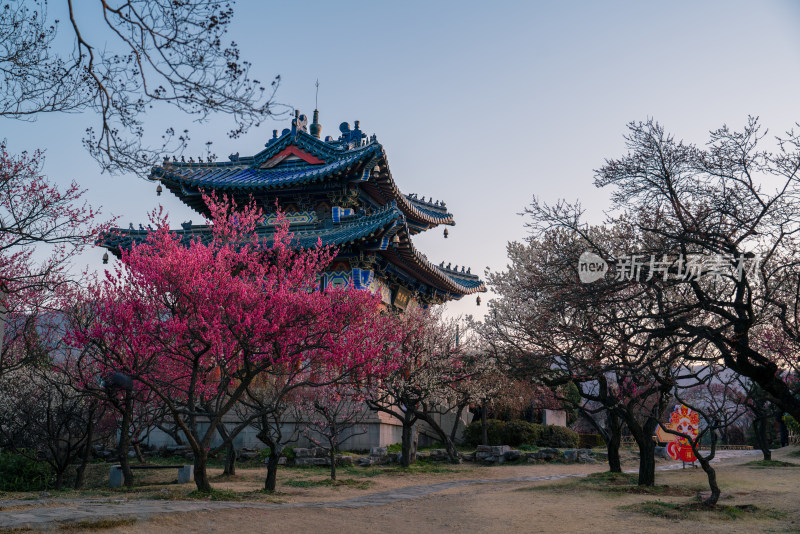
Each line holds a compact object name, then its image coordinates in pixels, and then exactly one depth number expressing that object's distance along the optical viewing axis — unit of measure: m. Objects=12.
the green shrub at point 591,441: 37.03
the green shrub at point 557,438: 33.50
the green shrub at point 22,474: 19.50
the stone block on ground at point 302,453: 23.64
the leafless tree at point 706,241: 10.43
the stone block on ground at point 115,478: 17.80
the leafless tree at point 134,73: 7.29
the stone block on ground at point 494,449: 27.27
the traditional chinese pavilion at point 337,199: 26.41
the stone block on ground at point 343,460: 23.14
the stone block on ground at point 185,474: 17.55
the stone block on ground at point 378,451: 24.70
